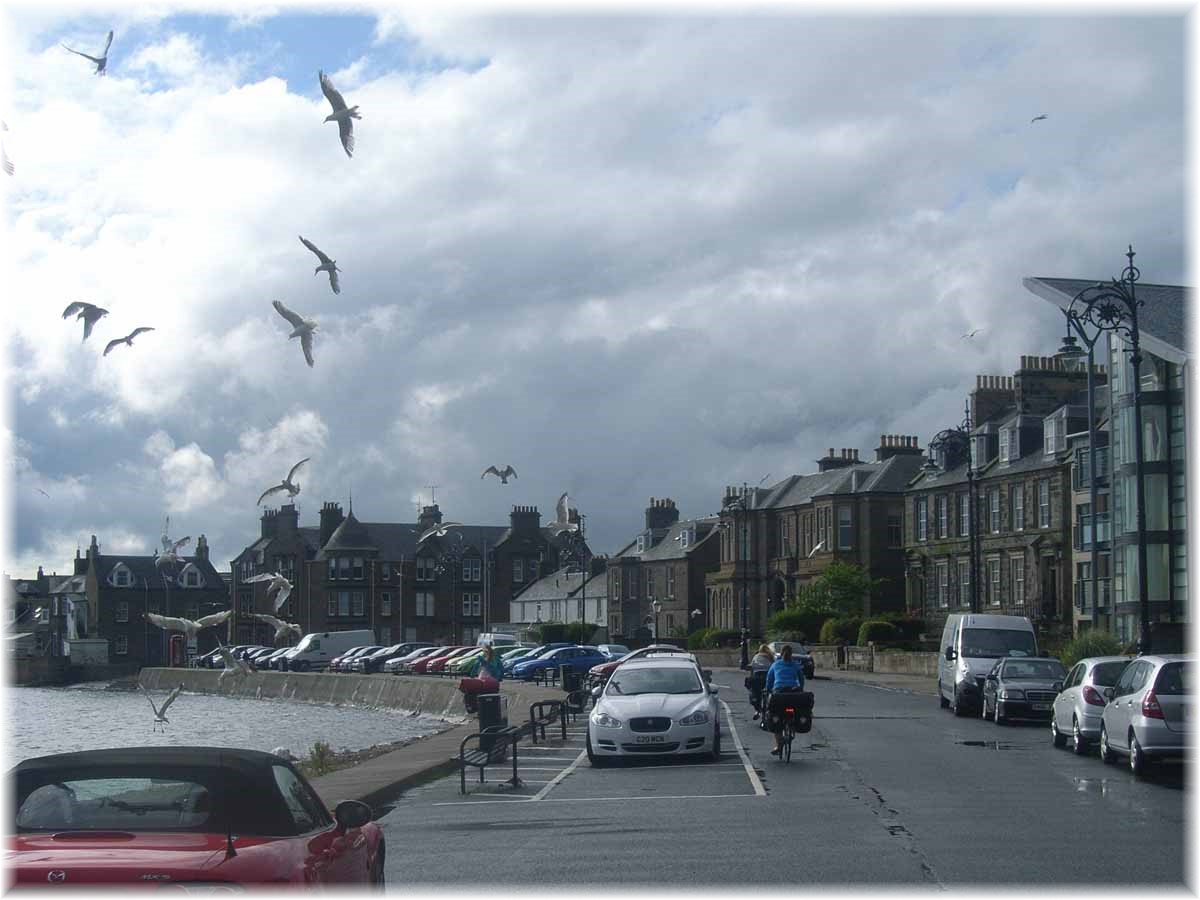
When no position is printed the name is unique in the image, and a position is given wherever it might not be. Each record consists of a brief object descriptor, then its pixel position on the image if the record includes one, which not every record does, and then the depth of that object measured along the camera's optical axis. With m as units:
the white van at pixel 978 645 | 35.03
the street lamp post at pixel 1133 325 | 30.89
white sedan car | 21.62
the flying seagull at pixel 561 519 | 37.50
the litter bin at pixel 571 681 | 37.80
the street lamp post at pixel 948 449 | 73.06
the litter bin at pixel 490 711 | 24.44
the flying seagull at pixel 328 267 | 20.06
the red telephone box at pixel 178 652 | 114.56
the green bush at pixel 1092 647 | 39.34
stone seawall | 49.35
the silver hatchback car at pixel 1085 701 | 22.30
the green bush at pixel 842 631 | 70.56
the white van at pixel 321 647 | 90.44
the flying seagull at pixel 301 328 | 21.16
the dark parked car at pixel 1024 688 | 30.53
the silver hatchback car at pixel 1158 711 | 18.08
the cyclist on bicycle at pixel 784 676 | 21.70
